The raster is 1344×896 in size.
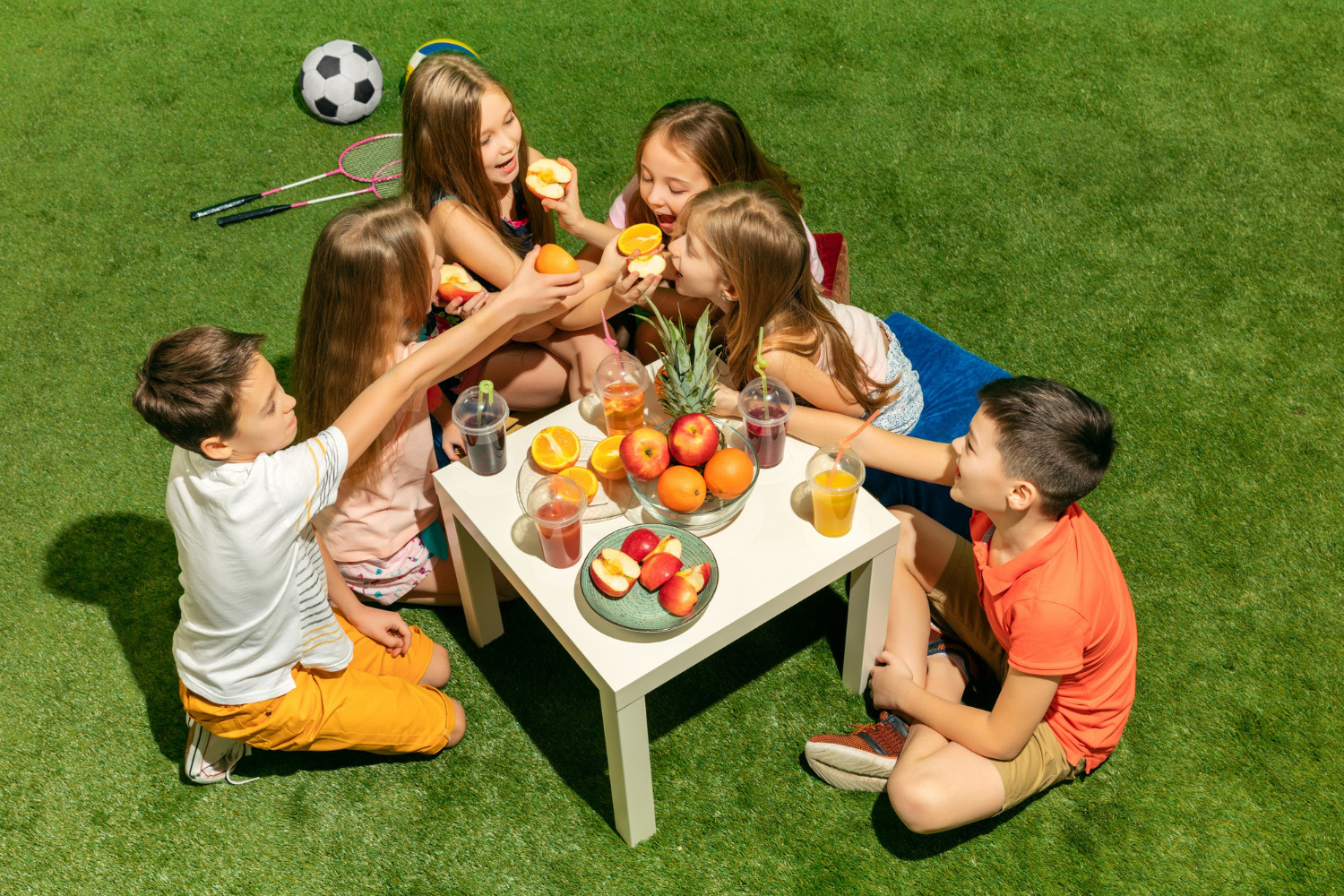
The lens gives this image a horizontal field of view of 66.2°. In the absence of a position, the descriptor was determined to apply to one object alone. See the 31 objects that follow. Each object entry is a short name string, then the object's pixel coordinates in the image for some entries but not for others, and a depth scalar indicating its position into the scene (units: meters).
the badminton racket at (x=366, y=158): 4.83
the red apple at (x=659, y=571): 2.41
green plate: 2.35
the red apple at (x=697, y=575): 2.42
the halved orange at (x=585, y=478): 2.69
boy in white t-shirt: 2.32
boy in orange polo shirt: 2.46
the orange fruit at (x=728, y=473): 2.53
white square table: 2.37
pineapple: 2.71
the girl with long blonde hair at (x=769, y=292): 2.95
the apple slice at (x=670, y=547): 2.47
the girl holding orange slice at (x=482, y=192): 3.22
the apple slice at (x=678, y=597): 2.35
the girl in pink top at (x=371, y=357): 2.83
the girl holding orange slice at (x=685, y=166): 3.42
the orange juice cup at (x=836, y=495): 2.48
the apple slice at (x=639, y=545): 2.47
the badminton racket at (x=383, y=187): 4.71
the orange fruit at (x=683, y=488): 2.51
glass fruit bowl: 2.57
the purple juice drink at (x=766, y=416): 2.69
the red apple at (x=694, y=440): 2.59
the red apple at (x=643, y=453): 2.57
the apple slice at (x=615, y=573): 2.39
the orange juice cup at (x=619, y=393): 2.80
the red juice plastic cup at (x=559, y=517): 2.43
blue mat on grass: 3.24
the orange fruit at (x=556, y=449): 2.72
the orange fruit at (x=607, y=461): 2.72
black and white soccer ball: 5.11
